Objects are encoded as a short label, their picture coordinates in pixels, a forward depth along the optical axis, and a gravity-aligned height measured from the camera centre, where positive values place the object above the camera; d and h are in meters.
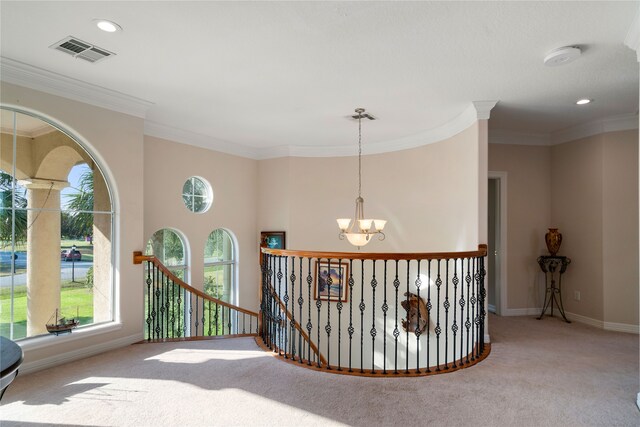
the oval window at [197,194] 5.93 +0.47
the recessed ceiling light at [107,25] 2.59 +1.38
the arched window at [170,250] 5.45 -0.38
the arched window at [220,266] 6.19 -0.70
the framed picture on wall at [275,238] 6.71 -0.25
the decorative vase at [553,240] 5.27 -0.23
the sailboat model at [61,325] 3.54 -0.96
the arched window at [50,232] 3.41 -0.08
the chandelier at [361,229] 4.37 -0.06
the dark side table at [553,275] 5.29 -0.74
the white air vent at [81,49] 2.92 +1.39
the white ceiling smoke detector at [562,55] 2.90 +1.31
